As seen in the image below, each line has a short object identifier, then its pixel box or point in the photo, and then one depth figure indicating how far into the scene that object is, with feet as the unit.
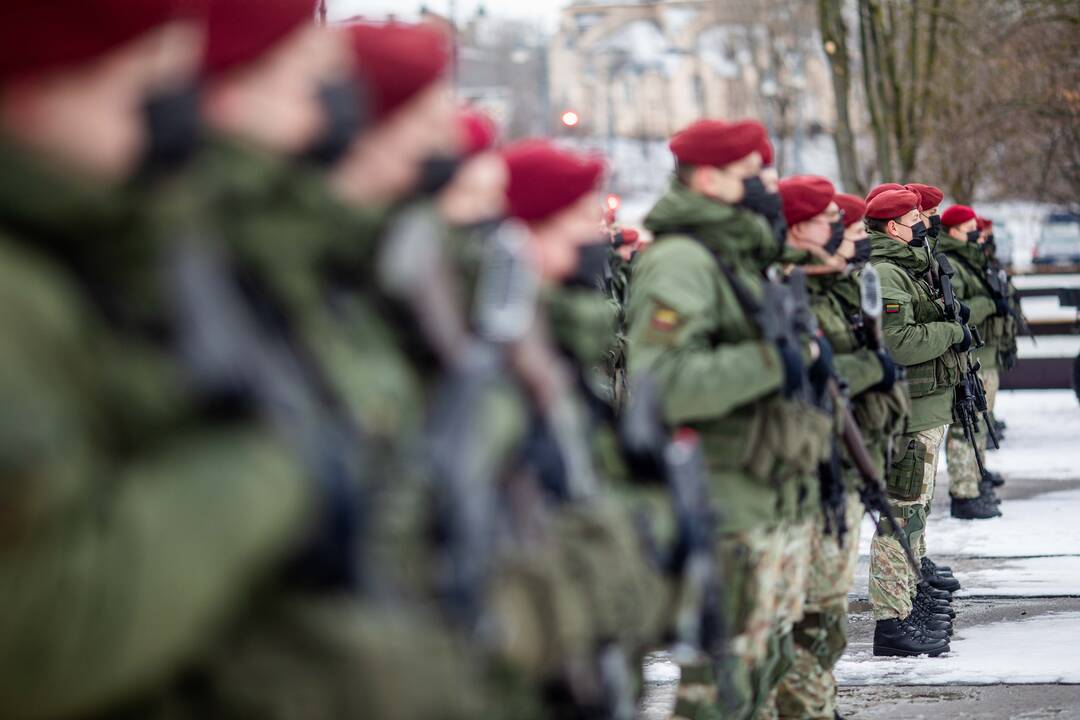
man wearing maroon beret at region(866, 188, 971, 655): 46.16
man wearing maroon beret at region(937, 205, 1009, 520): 68.89
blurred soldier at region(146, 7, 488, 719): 11.65
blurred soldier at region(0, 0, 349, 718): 10.30
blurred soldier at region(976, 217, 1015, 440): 78.74
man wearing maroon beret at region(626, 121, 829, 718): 28.40
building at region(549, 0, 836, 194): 478.59
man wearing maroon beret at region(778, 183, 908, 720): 33.88
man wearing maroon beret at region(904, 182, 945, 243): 57.47
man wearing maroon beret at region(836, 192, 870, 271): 39.34
